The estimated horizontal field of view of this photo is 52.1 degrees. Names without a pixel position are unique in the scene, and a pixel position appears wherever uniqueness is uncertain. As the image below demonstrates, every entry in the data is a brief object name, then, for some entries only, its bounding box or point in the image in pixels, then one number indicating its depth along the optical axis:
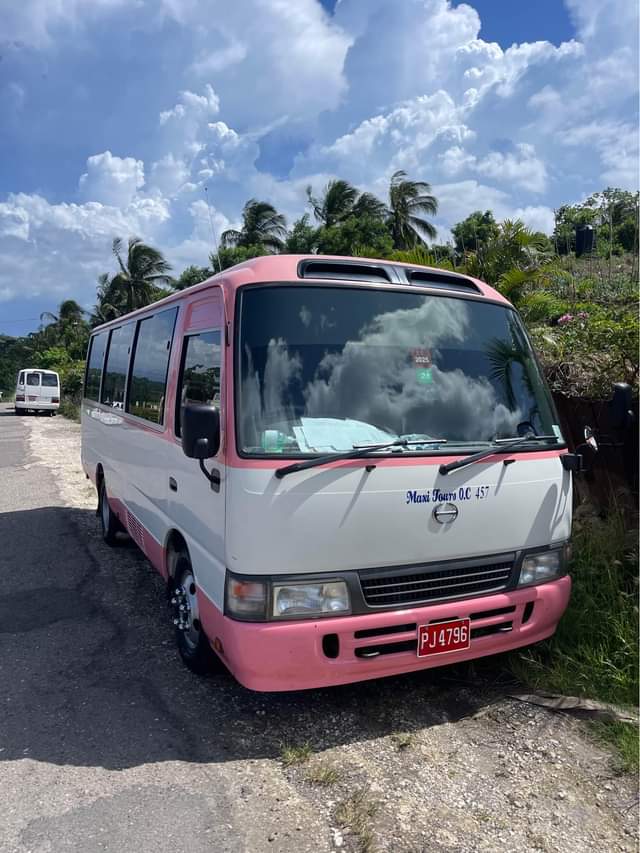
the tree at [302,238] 30.22
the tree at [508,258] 8.72
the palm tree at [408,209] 32.66
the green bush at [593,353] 5.03
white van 30.08
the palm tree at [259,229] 32.97
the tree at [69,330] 47.83
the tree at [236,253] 30.33
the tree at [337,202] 31.87
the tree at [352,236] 28.42
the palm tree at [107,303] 38.88
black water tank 16.78
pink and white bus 3.13
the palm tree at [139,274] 37.41
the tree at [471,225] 33.06
